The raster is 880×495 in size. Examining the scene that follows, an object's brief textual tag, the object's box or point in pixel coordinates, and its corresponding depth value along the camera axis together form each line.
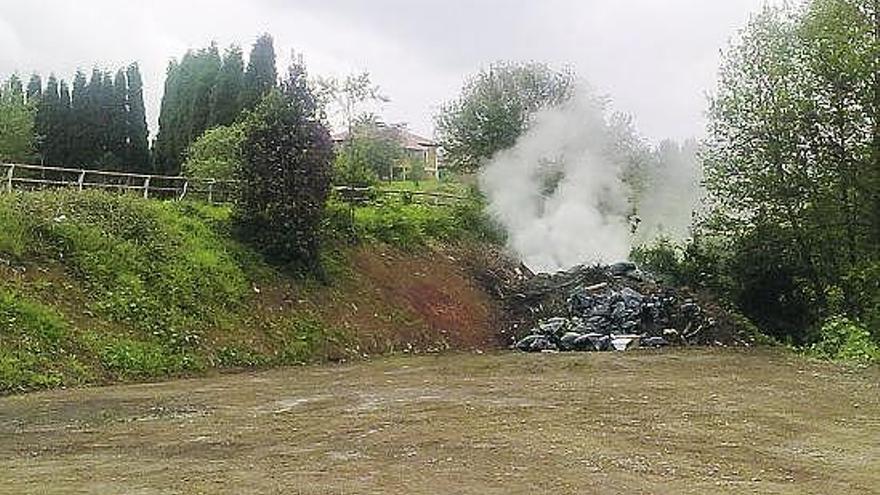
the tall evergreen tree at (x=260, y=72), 40.53
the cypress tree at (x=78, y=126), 40.66
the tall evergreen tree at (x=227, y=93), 40.44
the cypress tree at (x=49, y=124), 40.94
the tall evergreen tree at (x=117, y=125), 40.81
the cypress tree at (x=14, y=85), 44.27
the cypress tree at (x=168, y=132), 41.53
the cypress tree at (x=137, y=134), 41.47
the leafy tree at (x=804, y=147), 24.45
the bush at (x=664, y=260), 32.84
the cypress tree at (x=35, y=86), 47.52
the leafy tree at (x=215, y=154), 29.62
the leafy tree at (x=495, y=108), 44.47
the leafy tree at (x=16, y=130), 37.28
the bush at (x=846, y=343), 22.77
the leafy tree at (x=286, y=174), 25.58
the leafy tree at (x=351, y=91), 49.92
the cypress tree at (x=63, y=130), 40.84
